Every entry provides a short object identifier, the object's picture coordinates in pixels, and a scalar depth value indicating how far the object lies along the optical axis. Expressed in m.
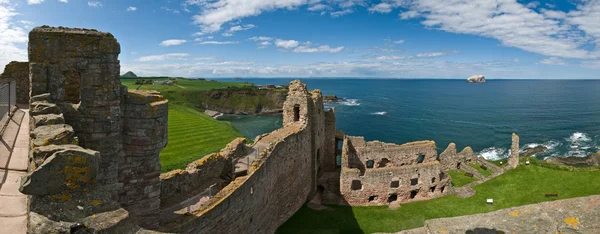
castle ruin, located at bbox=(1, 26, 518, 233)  5.39
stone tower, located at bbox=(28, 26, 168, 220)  7.88
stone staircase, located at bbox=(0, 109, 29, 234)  6.01
